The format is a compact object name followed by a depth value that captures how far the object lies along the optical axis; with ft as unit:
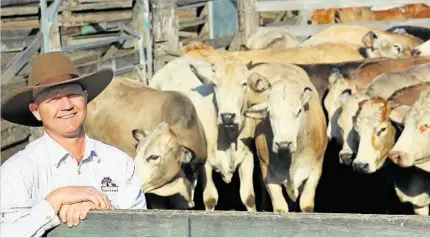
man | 16.87
